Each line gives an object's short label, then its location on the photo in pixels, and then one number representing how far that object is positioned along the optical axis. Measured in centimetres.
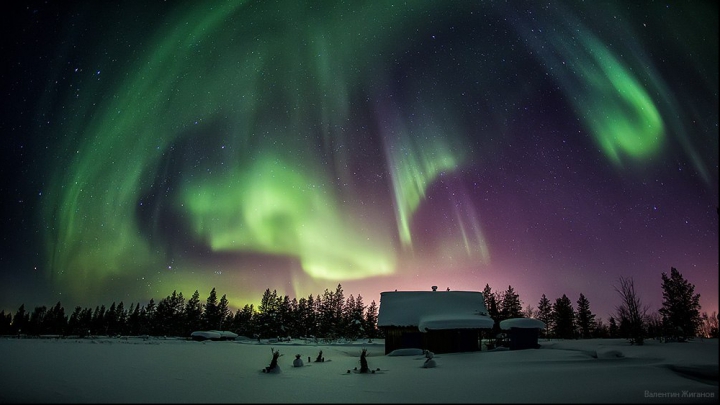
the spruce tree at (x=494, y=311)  5343
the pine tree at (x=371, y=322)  6893
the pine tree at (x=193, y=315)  7475
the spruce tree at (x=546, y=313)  6762
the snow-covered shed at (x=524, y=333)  2756
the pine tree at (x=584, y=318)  6300
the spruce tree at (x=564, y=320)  6038
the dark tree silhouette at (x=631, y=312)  2738
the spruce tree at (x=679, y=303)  4842
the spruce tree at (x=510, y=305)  5830
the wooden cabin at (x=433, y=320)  2886
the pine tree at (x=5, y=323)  9328
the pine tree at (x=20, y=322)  9684
